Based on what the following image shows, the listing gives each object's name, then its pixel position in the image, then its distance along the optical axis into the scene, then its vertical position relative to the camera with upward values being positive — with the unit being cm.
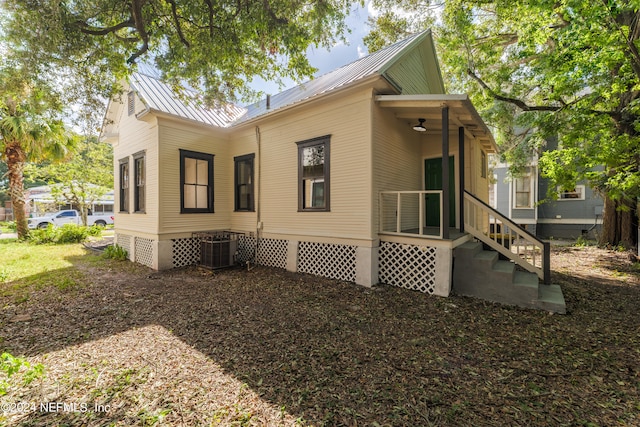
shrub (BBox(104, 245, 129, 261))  965 -159
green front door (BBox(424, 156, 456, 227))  816 +59
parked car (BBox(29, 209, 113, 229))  1965 -87
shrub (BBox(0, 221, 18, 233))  1863 -135
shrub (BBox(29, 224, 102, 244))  1322 -131
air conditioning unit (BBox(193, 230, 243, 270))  804 -124
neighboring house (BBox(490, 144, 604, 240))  1458 +7
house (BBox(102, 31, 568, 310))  619 +97
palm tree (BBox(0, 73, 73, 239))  1206 +296
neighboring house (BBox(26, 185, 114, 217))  2012 +26
